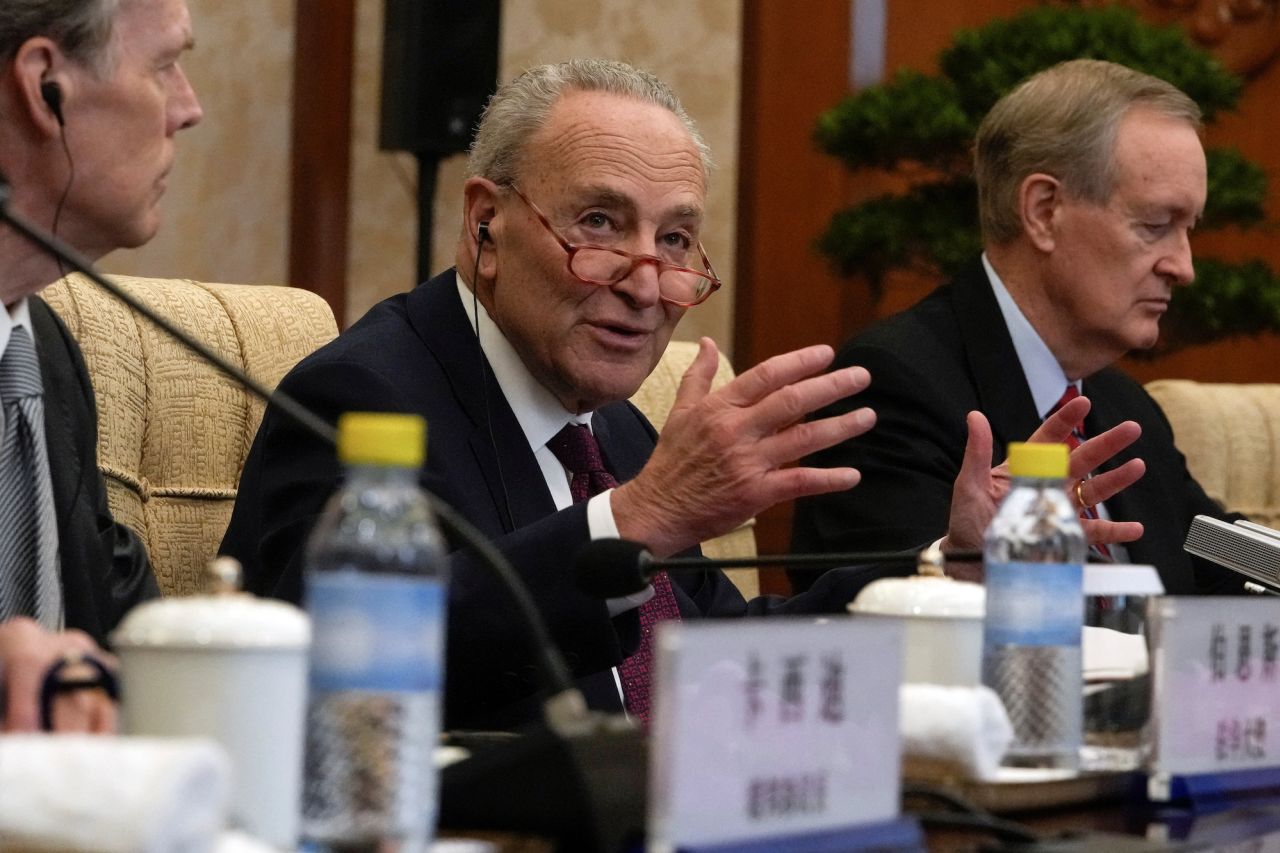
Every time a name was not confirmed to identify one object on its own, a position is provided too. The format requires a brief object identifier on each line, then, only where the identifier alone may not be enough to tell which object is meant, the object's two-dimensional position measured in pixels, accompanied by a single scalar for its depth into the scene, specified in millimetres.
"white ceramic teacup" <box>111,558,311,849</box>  2591
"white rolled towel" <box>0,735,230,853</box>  2488
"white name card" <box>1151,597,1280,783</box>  2926
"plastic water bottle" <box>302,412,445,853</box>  2601
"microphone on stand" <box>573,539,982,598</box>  3050
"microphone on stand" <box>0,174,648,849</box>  2674
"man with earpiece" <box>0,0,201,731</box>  3236
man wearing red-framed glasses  3300
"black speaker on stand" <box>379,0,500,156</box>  6352
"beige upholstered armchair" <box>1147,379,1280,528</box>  5789
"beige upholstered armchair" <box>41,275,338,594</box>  3699
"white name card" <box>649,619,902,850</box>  2617
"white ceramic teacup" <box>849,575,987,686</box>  2944
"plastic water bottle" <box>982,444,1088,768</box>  2939
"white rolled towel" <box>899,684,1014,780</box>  2853
